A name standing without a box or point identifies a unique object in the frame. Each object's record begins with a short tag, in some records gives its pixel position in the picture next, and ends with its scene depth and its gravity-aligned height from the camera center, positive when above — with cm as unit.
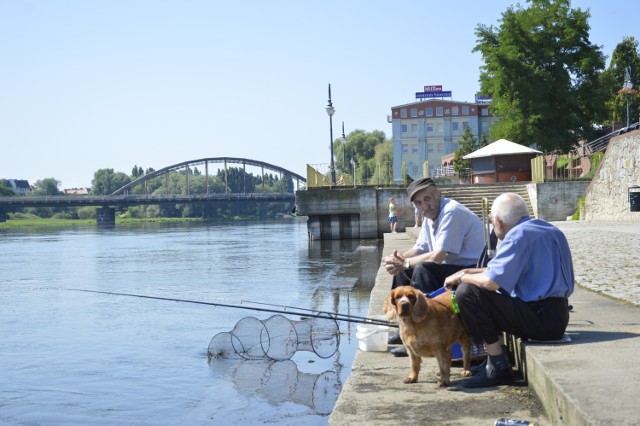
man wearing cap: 627 -29
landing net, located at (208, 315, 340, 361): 868 -135
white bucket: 667 -106
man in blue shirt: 489 -55
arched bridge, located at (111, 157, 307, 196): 13825 +672
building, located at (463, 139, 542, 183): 3659 +163
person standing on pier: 3539 -56
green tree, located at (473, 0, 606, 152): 3953 +589
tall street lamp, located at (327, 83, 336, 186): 4119 +383
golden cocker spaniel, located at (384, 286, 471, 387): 494 -73
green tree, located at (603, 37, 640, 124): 5203 +880
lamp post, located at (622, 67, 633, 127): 3697 +485
